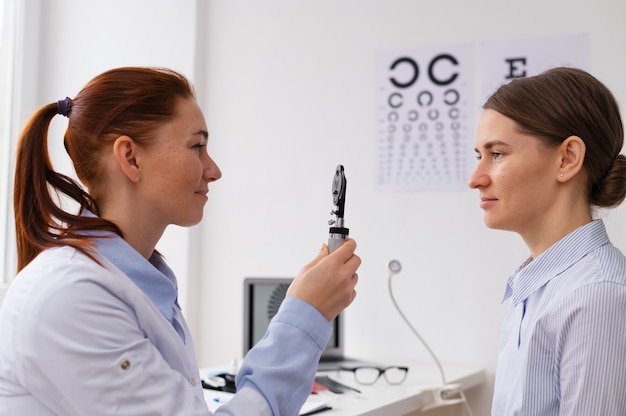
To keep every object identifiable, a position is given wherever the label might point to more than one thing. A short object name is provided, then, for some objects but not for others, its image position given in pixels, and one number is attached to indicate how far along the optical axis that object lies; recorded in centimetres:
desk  178
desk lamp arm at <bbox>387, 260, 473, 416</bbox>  240
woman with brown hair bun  117
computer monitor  254
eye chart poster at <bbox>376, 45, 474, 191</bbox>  259
